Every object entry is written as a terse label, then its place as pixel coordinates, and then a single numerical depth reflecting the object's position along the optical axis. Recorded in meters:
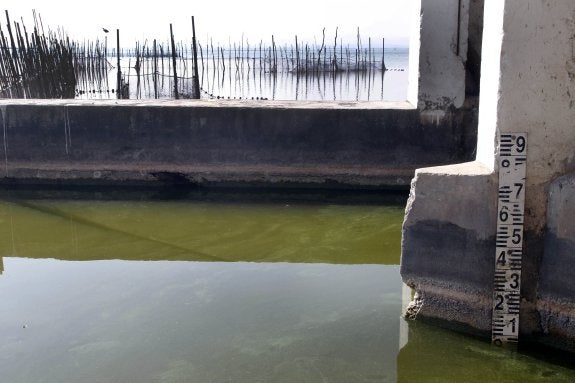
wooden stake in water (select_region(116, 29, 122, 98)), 14.30
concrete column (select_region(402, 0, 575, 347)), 2.93
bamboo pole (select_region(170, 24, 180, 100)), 14.05
